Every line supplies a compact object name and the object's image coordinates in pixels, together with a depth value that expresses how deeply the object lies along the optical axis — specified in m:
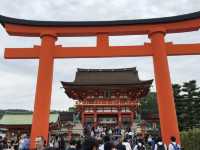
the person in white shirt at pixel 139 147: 5.23
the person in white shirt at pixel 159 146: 4.58
